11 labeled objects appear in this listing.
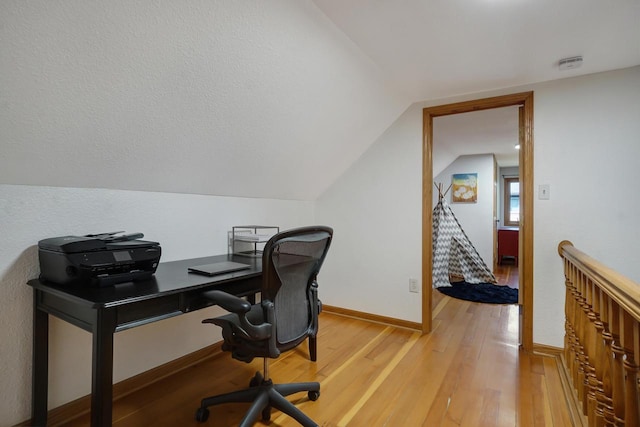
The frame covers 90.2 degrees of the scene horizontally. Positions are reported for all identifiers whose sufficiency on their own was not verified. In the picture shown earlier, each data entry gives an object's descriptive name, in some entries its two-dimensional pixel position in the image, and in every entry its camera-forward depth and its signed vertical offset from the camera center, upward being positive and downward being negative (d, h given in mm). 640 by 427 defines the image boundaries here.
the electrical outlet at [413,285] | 2912 -633
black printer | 1320 -204
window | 7523 +374
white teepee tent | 4676 -497
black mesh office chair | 1424 -497
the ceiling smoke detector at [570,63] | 2086 +1043
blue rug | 3920 -992
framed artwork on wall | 5648 +533
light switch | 2453 +210
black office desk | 1150 -399
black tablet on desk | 1686 -302
